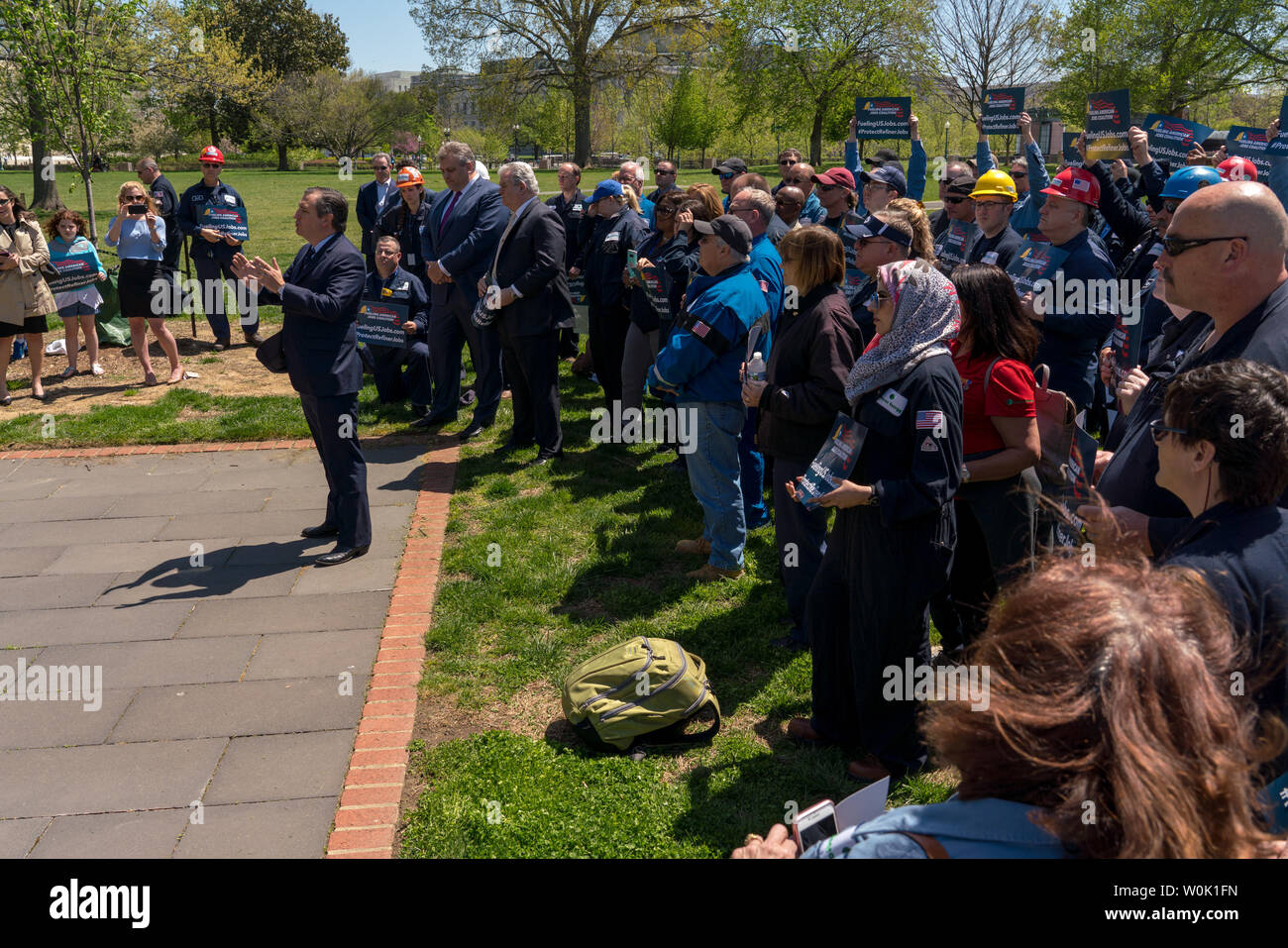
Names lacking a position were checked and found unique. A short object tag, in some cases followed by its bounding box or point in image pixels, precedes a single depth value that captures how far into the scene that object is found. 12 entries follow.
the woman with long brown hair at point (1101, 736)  1.42
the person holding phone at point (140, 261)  10.76
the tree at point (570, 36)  40.97
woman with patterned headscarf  3.64
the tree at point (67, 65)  15.28
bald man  2.93
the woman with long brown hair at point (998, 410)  4.04
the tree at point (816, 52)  41.66
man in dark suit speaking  6.00
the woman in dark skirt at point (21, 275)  9.80
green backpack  4.33
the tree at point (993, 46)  36.53
